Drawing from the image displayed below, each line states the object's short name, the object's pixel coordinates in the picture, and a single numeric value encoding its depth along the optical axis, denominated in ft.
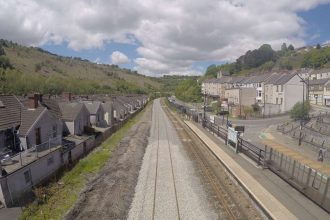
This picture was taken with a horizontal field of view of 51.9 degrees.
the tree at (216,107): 301.78
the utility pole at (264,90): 288.88
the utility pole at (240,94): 293.84
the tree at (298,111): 199.36
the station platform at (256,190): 60.75
